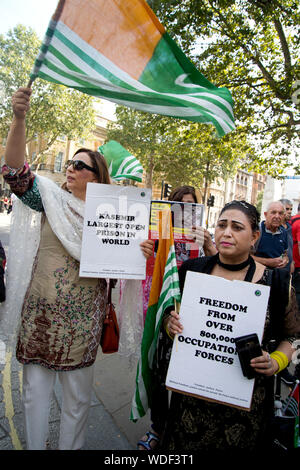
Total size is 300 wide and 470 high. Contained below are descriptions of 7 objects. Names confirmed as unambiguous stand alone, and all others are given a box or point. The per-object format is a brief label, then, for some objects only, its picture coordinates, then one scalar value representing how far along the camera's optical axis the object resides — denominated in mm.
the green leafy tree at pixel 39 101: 25125
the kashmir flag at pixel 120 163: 4914
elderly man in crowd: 3773
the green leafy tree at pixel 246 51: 7117
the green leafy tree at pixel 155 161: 30094
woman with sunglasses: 1850
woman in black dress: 1535
